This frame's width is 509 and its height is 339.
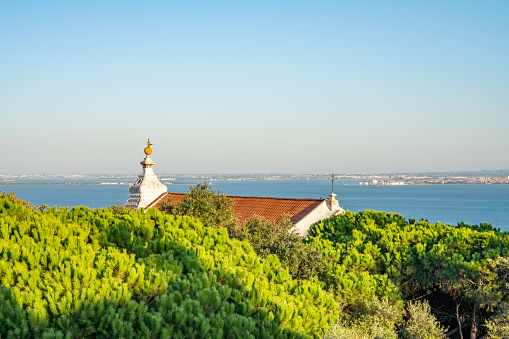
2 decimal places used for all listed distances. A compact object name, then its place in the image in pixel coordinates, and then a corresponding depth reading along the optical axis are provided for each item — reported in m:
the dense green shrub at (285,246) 20.80
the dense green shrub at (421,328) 16.86
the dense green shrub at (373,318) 15.85
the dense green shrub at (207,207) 26.62
